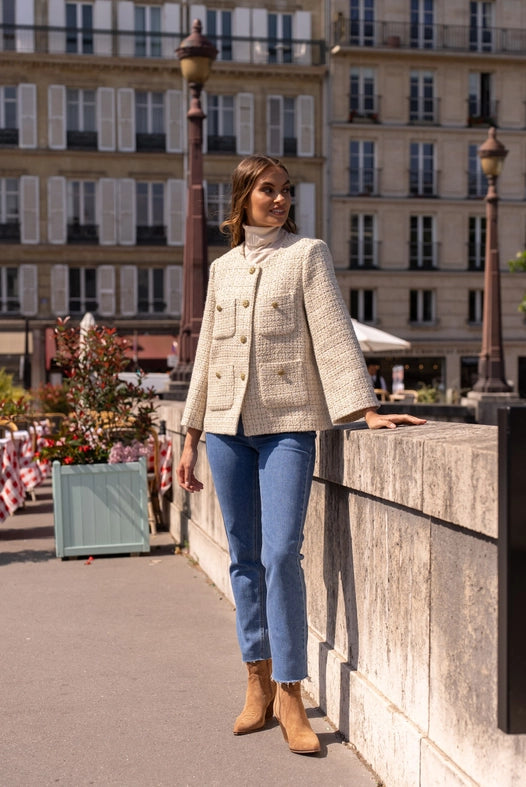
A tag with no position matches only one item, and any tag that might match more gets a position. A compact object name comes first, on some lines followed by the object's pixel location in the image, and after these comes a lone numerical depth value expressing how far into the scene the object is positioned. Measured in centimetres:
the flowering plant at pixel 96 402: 909
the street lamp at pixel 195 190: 1308
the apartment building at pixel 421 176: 4525
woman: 392
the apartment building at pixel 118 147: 4209
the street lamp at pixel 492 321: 2284
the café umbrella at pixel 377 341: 2361
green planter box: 868
